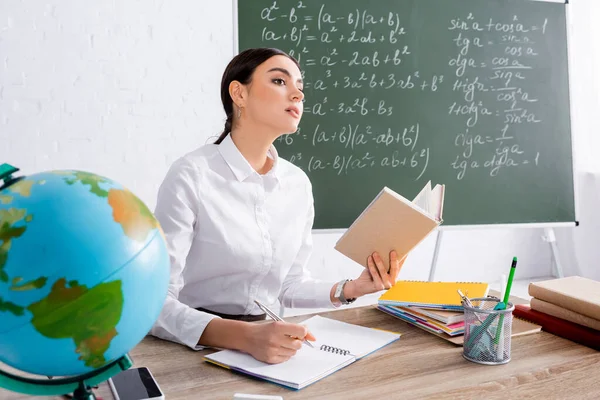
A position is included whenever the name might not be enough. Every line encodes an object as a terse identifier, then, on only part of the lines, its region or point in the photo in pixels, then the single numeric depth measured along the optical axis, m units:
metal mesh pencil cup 0.95
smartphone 0.79
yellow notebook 1.16
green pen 0.95
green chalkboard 2.21
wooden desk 0.83
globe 0.59
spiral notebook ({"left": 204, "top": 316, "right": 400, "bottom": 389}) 0.88
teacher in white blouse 1.41
